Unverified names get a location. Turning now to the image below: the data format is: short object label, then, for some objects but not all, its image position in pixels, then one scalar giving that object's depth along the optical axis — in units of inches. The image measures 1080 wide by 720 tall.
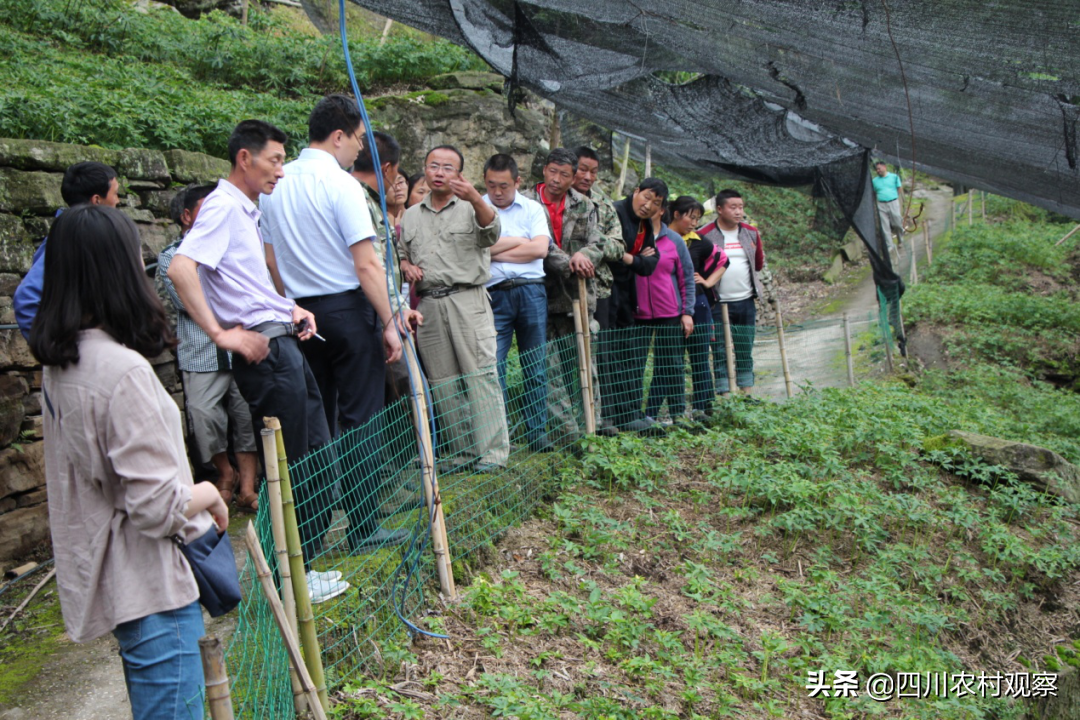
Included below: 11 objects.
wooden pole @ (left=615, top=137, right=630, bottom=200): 516.4
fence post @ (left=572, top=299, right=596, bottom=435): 203.5
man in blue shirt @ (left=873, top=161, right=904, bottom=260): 511.2
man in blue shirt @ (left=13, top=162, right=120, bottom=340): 148.6
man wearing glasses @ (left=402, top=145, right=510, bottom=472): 170.9
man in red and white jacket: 279.6
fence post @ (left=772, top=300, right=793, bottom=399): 303.9
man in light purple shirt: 119.6
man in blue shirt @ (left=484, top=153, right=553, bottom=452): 193.8
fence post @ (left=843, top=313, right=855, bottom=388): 344.9
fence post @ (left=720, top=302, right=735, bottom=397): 269.4
